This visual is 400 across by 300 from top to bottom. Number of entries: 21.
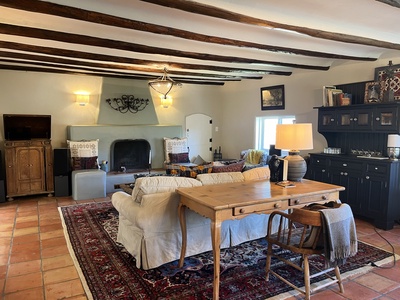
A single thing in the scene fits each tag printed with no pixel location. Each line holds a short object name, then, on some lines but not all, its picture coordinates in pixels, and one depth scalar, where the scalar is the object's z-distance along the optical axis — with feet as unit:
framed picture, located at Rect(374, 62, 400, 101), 13.70
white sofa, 9.45
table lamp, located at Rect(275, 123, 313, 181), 9.37
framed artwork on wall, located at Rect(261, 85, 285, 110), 21.30
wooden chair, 7.44
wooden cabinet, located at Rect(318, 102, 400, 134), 13.53
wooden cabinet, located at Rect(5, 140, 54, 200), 18.02
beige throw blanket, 7.32
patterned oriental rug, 8.33
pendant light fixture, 24.32
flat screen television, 18.60
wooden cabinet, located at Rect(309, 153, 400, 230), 13.41
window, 22.90
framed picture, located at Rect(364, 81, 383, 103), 14.49
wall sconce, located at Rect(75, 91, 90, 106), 21.38
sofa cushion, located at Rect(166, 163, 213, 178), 11.57
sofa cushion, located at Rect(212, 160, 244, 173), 11.80
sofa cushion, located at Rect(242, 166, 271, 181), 11.18
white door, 26.78
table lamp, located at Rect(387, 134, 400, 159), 13.48
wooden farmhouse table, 7.61
